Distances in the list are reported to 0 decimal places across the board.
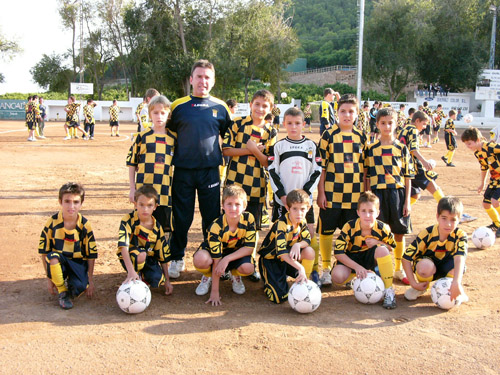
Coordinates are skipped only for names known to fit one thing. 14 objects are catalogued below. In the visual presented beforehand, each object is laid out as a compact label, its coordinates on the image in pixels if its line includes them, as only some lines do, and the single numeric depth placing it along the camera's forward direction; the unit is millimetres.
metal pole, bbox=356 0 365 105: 22805
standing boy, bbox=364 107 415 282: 5148
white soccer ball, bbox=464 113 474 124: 13581
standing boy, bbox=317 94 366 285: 5062
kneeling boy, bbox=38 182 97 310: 4484
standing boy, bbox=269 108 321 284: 5020
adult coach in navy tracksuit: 4953
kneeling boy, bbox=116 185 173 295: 4582
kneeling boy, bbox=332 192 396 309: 4551
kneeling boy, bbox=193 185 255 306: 4594
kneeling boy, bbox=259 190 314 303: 4574
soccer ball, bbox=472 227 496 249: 6461
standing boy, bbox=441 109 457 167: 15792
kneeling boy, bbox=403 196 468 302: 4445
